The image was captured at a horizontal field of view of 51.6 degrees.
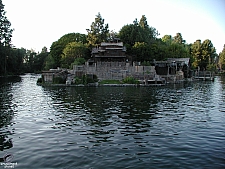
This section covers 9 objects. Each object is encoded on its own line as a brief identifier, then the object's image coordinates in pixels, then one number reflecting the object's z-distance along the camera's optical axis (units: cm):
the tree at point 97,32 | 8606
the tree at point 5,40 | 9394
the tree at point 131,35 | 8531
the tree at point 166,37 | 15575
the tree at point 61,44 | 9488
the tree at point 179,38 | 14227
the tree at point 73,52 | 7929
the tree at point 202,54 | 10728
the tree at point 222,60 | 13102
